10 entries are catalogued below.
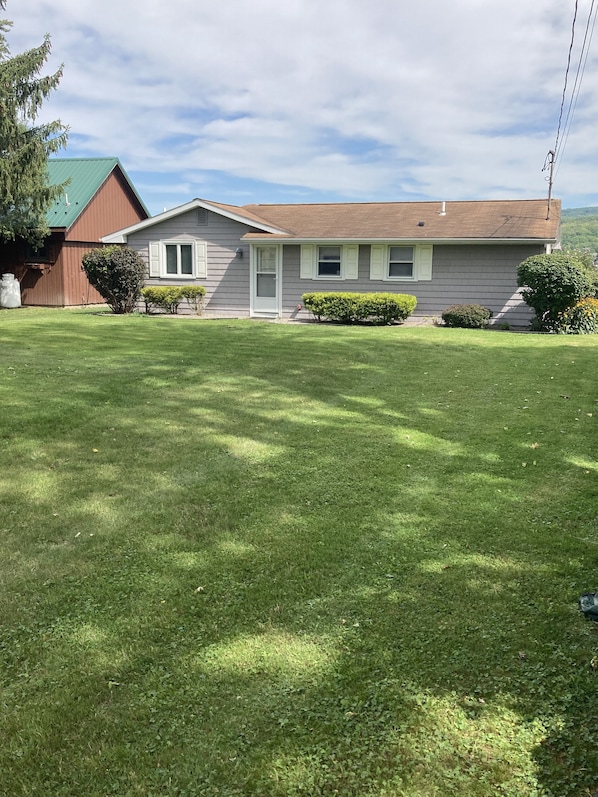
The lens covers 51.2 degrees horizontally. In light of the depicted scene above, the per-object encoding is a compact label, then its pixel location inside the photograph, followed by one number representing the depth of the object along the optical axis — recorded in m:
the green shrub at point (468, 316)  14.97
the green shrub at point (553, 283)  13.34
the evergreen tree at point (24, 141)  18.80
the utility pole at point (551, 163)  19.96
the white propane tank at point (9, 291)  20.95
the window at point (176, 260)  18.22
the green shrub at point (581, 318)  13.83
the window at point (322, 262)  17.36
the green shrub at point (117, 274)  16.81
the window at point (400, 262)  16.73
